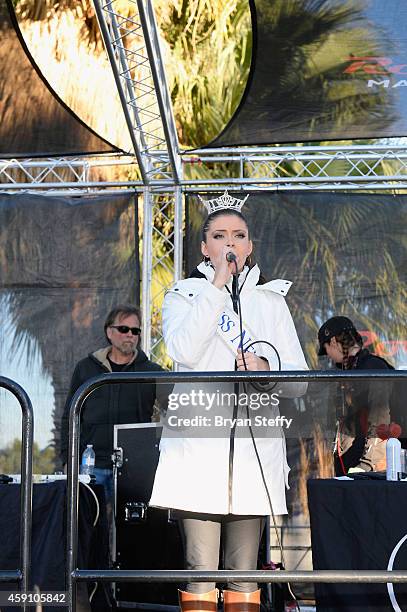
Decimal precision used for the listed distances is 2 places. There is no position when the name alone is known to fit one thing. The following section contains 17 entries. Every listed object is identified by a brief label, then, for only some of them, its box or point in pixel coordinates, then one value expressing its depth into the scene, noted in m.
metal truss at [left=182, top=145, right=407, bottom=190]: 13.90
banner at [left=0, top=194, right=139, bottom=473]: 14.24
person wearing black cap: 6.90
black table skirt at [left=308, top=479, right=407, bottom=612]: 6.71
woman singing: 6.30
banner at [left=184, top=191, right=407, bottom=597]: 14.22
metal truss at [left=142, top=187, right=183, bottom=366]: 14.00
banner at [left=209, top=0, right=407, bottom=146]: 10.42
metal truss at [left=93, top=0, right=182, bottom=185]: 10.81
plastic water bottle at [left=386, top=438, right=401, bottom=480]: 7.20
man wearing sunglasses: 11.07
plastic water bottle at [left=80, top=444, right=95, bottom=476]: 9.92
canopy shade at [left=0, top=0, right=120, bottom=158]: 11.87
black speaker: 9.41
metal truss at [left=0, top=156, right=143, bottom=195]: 14.18
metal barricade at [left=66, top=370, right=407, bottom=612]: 5.65
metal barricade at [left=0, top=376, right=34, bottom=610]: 5.91
